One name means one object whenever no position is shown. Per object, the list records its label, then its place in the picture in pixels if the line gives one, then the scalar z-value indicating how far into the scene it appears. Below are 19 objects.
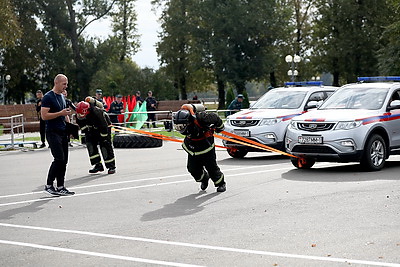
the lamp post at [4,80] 68.71
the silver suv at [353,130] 14.31
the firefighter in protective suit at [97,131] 15.59
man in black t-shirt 11.65
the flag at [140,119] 28.25
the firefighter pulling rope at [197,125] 11.81
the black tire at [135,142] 24.06
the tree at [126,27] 81.38
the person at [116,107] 28.08
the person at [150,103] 36.38
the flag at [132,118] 28.98
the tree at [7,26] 38.56
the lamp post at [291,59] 49.62
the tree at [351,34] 67.31
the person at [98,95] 24.03
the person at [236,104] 27.94
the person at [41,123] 24.29
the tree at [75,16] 67.81
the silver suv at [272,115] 17.95
